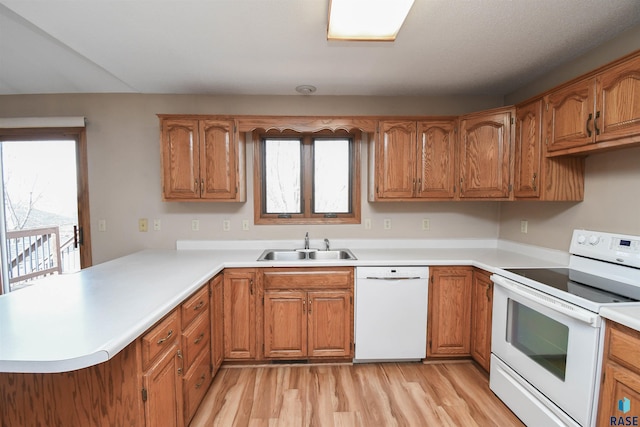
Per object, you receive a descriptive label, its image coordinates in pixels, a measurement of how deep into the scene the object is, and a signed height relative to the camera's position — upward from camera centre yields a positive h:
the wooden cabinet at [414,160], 2.47 +0.36
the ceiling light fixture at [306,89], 2.49 +1.02
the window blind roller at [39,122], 2.55 +0.71
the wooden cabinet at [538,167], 1.97 +0.25
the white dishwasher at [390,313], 2.25 -0.93
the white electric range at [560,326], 1.34 -0.72
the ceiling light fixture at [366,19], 1.30 +0.92
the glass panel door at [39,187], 2.71 +0.11
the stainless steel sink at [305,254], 2.63 -0.53
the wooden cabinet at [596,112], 1.44 +0.53
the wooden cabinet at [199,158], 2.39 +0.36
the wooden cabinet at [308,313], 2.24 -0.93
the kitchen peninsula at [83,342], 0.91 -0.50
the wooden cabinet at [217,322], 2.06 -0.95
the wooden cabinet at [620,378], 1.16 -0.77
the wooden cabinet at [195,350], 1.59 -0.97
